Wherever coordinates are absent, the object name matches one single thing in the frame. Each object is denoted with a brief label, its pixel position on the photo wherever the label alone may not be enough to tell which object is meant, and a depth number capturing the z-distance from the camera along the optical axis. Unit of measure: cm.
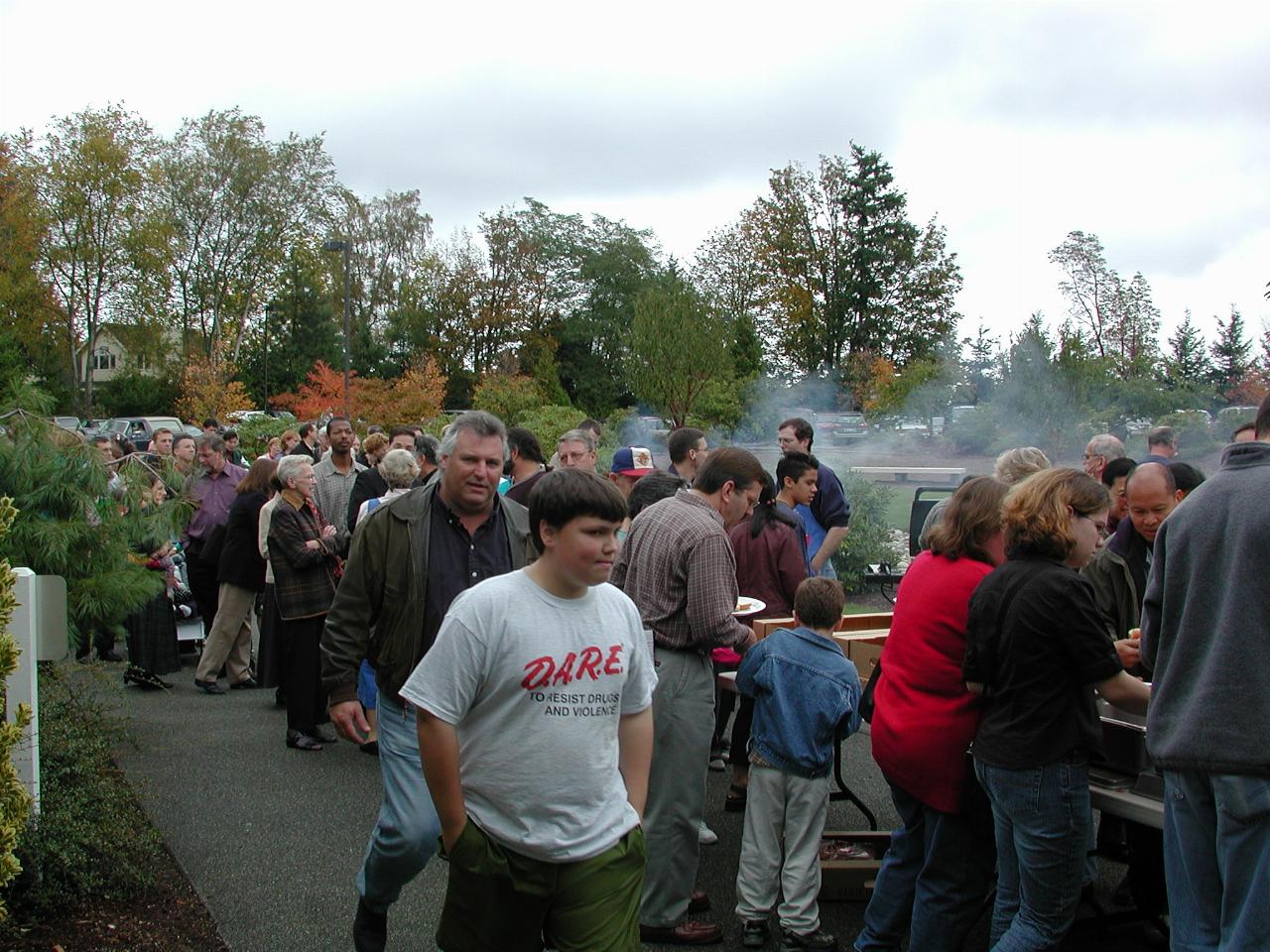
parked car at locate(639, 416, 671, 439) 2460
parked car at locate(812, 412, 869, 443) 3597
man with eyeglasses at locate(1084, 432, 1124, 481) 723
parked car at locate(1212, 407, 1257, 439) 2341
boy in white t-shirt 292
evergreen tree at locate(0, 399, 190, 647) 570
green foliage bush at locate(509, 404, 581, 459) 2098
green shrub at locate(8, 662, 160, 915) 443
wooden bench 2503
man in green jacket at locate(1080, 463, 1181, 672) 495
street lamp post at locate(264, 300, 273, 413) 5716
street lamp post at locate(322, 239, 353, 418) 3017
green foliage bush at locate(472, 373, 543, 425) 2845
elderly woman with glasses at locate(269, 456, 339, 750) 746
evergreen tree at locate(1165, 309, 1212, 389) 5906
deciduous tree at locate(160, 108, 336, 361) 5172
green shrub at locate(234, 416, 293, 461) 2647
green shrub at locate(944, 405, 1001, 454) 2862
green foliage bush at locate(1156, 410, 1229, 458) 2328
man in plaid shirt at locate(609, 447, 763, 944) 451
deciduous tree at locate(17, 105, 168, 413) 4503
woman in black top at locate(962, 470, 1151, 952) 355
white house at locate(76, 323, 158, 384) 4941
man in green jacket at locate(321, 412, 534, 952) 404
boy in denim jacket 451
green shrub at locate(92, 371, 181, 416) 5647
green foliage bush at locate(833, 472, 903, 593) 1382
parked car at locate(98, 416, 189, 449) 4024
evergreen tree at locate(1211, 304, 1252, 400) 6306
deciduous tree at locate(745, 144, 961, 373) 5509
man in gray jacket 290
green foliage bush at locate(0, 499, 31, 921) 336
